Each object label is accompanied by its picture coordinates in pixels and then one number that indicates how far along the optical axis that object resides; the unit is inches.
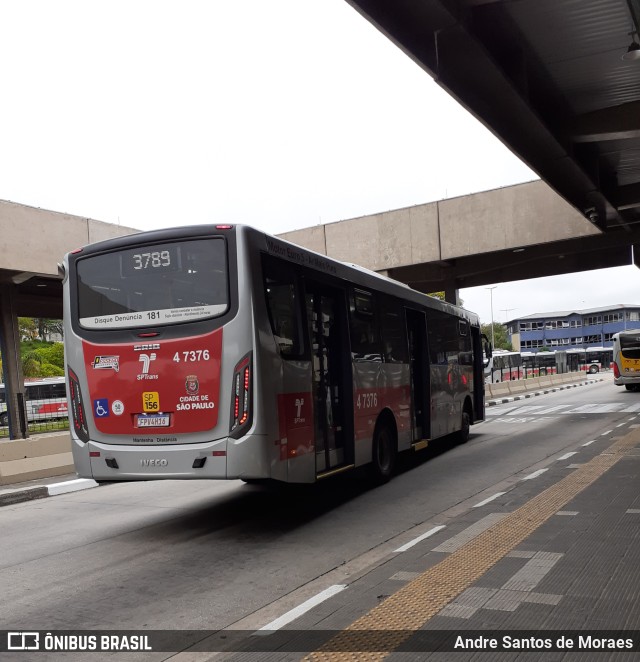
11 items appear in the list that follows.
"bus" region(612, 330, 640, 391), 1349.7
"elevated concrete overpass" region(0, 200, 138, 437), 767.7
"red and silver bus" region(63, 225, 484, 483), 274.1
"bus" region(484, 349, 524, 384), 2208.5
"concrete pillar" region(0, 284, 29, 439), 867.0
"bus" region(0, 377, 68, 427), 1659.7
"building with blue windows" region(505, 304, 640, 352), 4630.9
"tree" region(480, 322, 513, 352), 4881.9
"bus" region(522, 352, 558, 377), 2613.2
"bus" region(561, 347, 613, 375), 2929.1
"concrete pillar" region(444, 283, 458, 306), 1178.6
